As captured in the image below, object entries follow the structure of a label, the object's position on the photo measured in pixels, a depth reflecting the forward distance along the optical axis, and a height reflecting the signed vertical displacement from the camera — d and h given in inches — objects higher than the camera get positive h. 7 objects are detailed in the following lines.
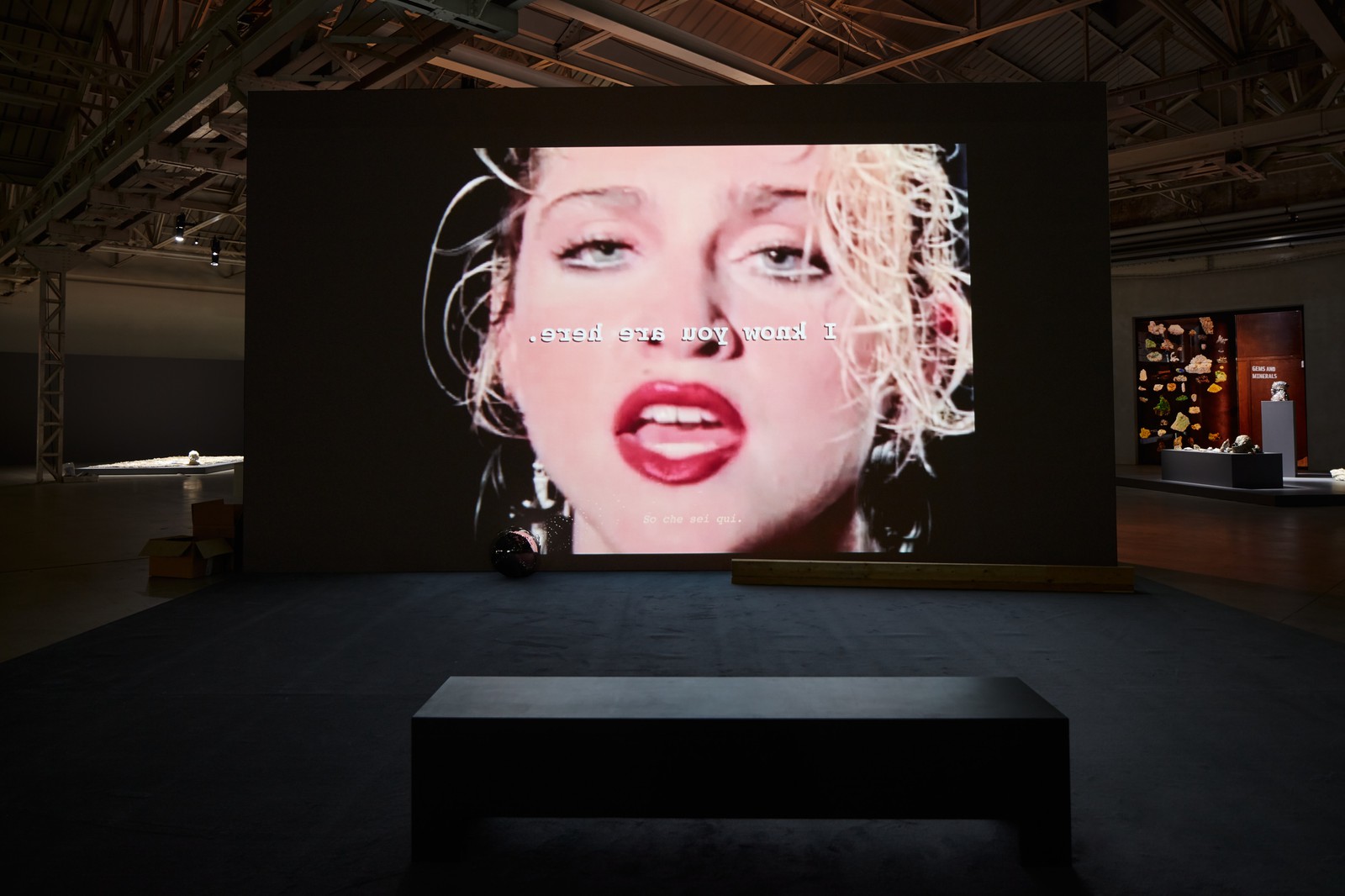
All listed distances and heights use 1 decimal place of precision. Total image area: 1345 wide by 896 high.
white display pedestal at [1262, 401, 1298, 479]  531.8 +20.3
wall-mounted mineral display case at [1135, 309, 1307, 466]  685.9 +73.5
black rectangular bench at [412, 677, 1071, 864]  86.0 -30.3
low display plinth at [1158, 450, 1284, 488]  468.1 -3.8
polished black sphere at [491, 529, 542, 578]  261.7 -27.2
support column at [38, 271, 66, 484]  620.4 +79.7
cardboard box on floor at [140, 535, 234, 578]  264.4 -27.8
